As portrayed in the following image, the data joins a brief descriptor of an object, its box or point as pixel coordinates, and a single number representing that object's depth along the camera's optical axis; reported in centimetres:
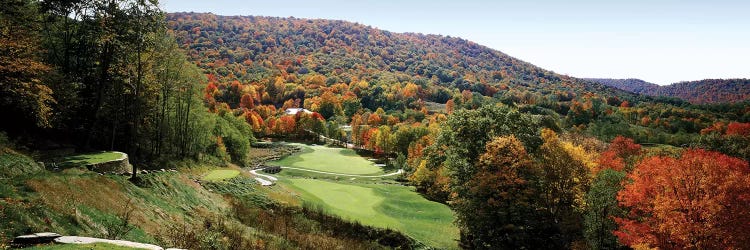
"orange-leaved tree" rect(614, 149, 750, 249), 2798
